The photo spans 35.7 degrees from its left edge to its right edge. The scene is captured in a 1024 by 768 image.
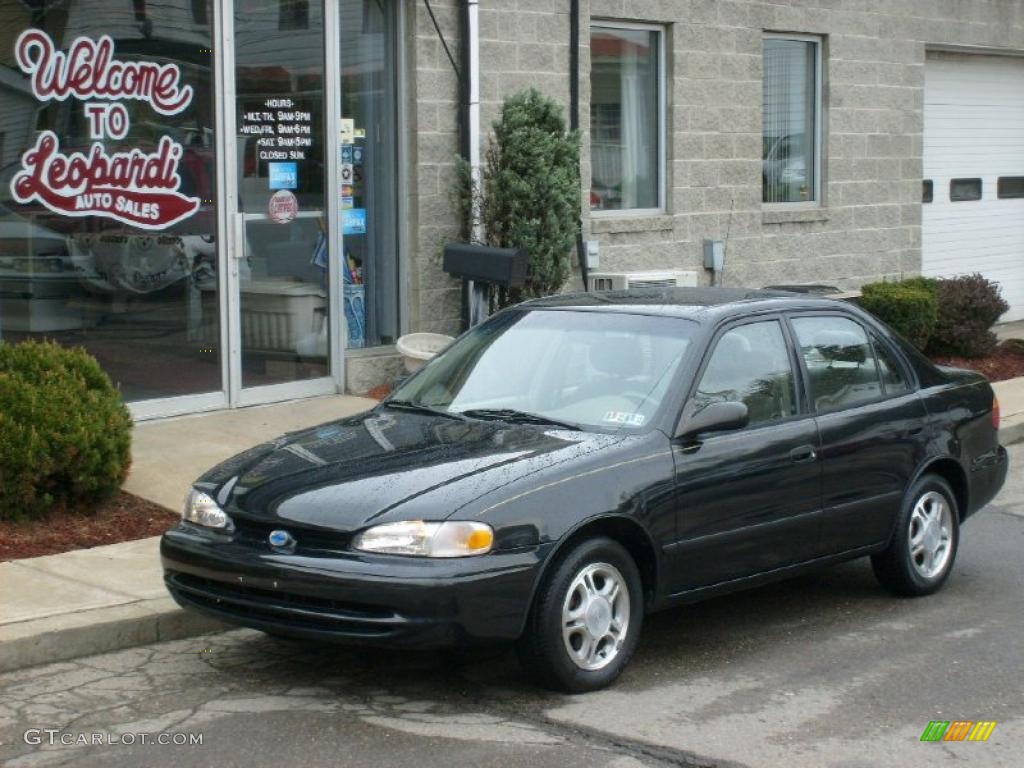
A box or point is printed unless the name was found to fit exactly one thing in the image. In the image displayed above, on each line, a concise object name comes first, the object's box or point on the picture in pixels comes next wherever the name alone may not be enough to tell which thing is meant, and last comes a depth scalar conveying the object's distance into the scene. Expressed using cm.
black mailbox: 1166
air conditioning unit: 1369
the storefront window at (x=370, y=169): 1225
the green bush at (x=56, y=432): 823
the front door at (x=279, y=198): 1144
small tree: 1244
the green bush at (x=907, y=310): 1486
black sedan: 574
